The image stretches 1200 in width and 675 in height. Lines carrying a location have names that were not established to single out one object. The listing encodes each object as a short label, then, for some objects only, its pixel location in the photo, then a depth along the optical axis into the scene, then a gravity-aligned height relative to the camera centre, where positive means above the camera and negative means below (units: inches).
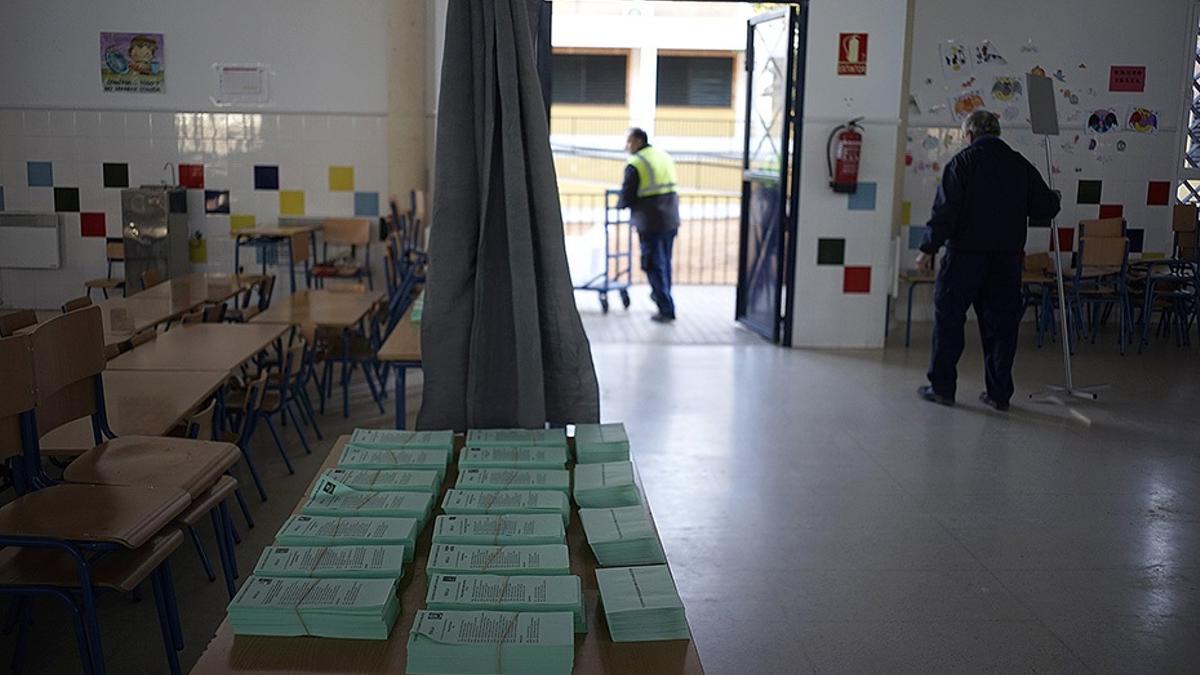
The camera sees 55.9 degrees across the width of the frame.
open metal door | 338.3 +1.7
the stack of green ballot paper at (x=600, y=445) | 121.0 -28.9
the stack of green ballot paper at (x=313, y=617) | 83.4 -32.8
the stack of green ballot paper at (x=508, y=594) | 85.4 -32.1
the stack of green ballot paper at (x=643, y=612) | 85.0 -32.7
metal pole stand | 285.9 -52.6
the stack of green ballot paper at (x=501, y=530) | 97.0 -30.9
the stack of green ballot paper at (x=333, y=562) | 89.4 -31.4
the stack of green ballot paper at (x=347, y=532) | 95.2 -30.8
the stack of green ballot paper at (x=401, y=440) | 120.4 -29.0
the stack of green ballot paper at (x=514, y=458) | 115.6 -29.4
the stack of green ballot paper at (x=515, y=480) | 109.1 -29.8
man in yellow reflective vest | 386.3 -10.0
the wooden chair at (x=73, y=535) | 114.7 -37.6
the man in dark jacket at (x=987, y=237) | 262.1 -12.5
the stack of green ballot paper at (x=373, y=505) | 101.7 -30.4
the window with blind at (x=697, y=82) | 916.0 +76.8
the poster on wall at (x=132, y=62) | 354.6 +31.6
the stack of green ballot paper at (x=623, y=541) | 97.3 -31.4
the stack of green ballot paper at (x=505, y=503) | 103.3 -30.3
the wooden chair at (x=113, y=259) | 352.8 -30.7
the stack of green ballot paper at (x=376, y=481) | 107.7 -29.8
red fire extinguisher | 331.6 +7.1
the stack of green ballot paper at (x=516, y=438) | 122.2 -28.9
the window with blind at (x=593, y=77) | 941.2 +80.3
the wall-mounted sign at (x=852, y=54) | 331.6 +36.9
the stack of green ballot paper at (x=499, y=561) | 91.4 -31.6
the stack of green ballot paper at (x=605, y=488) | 109.0 -30.3
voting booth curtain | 124.2 -9.2
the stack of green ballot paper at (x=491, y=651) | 79.0 -33.2
